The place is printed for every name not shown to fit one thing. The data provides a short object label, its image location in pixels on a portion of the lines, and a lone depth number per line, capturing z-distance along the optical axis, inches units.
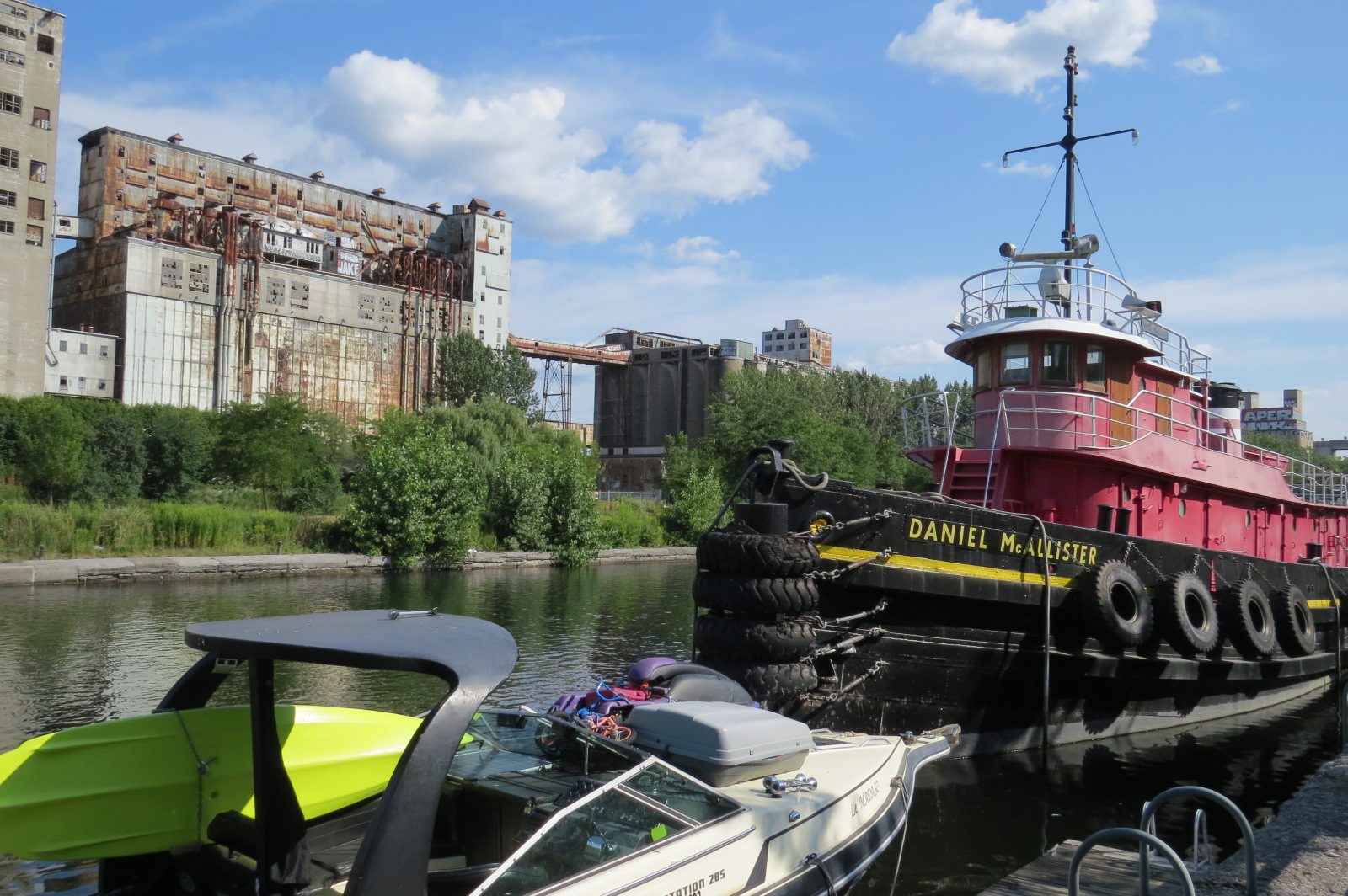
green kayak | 184.4
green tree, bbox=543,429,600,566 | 1485.0
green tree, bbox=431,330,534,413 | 2800.2
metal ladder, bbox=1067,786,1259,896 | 190.2
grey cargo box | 218.2
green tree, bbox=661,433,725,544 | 1863.9
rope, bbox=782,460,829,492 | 376.2
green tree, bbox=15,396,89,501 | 1659.7
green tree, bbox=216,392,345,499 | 1712.6
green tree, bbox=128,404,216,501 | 1875.0
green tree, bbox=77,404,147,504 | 1807.3
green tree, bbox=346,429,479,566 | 1304.1
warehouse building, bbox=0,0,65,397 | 2084.2
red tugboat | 371.2
